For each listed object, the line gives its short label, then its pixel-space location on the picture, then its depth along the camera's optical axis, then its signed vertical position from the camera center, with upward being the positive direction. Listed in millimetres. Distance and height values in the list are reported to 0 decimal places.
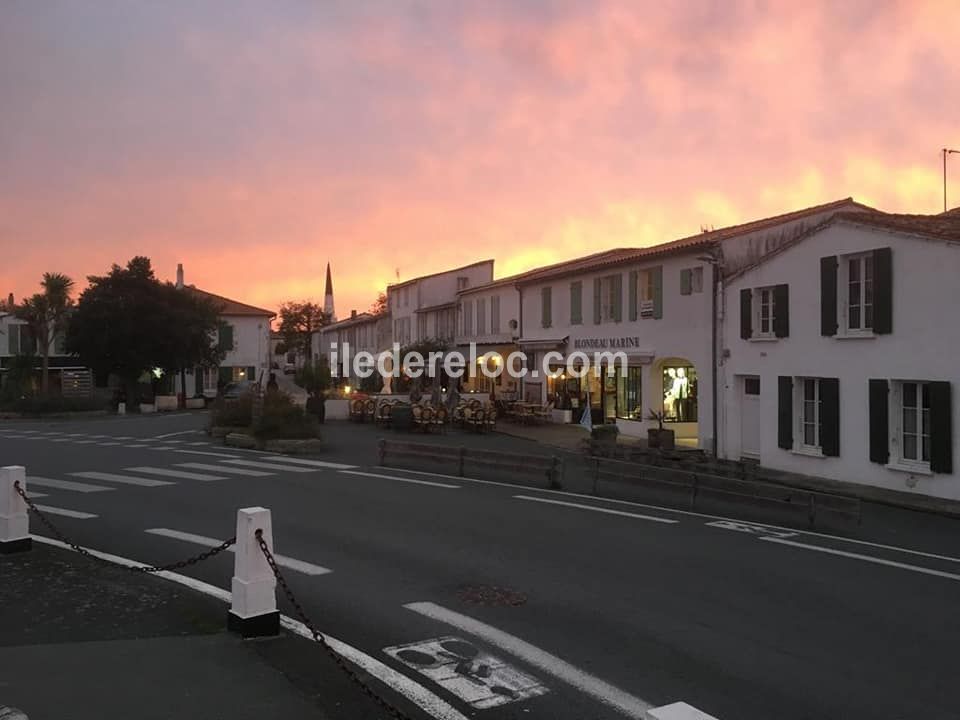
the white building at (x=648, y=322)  22219 +2018
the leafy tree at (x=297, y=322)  103625 +7771
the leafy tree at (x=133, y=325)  43375 +3089
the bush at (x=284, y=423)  22109 -1097
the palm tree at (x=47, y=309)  44406 +4028
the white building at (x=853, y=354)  14836 +642
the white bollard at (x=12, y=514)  8898 -1453
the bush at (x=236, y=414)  25484 -982
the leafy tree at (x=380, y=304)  105006 +10407
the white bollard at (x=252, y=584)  6059 -1499
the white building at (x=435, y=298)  44219 +4919
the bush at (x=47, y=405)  39688 -1120
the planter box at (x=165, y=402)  45656 -1092
